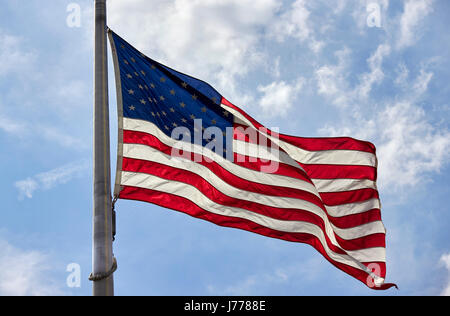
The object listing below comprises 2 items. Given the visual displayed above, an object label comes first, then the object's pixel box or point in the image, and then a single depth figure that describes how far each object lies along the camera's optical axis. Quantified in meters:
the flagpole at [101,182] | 9.55
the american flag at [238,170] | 12.78
